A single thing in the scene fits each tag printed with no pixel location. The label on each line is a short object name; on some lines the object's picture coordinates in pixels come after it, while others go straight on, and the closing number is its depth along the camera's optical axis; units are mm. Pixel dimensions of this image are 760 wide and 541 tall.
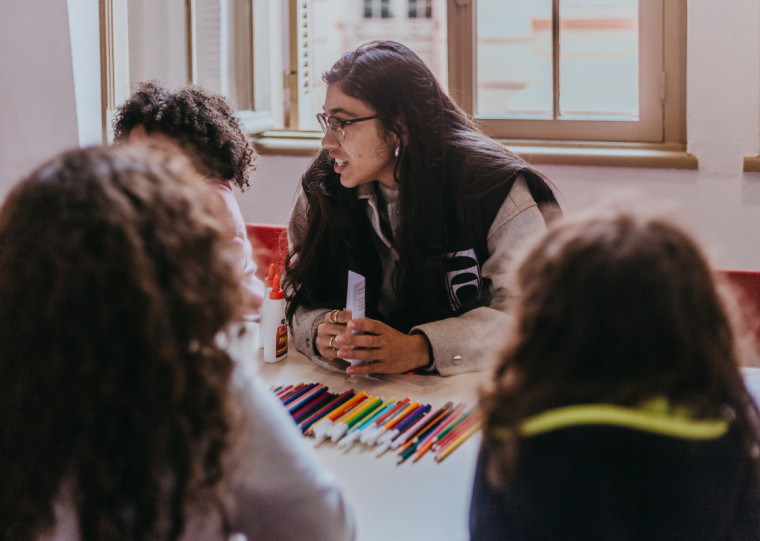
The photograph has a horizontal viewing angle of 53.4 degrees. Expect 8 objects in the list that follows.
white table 864
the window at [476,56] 2648
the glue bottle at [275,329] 1439
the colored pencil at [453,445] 1027
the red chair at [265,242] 2008
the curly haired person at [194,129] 1978
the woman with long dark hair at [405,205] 1621
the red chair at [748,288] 1568
